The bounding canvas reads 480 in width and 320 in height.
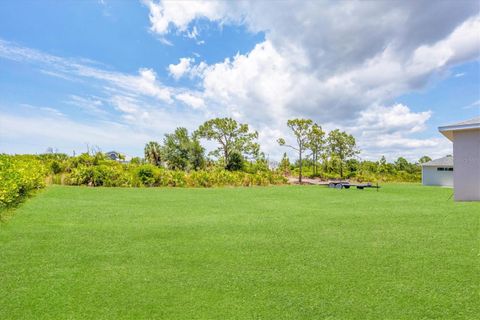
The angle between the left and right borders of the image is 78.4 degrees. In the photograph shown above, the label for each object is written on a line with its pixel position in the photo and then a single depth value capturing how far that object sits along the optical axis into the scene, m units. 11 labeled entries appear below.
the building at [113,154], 38.07
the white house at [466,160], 9.77
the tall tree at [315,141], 25.97
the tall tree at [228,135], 28.25
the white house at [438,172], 22.64
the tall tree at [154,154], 28.19
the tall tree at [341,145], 31.25
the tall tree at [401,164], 32.28
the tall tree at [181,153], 27.80
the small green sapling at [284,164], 31.85
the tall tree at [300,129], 25.50
